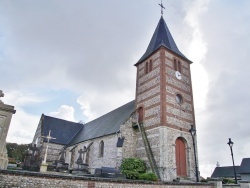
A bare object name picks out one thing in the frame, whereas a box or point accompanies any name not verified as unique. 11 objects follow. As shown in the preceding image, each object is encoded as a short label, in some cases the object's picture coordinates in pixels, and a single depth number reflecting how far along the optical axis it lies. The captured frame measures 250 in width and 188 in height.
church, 18.64
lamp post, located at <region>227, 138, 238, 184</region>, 16.66
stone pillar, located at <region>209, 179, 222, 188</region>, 14.42
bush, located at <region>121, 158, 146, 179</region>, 16.50
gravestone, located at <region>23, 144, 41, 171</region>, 19.53
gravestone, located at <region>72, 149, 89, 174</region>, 20.69
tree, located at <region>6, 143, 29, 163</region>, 35.56
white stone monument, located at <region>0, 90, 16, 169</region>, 11.62
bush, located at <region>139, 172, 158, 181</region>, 14.58
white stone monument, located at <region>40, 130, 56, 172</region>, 16.00
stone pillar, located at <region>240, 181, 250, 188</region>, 13.75
